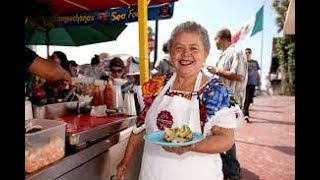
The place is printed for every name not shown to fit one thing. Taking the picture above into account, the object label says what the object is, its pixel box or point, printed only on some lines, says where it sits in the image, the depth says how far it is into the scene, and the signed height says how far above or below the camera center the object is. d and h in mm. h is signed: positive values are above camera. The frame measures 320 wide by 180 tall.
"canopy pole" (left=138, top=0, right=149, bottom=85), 2877 +404
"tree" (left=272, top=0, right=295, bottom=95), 22094 +2392
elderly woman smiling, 1716 -157
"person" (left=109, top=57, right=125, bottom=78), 4684 +247
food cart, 1712 -359
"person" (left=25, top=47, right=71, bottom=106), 1552 +64
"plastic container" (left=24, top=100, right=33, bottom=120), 1950 -151
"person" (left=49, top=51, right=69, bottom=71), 4861 +432
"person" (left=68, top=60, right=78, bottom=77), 4477 +261
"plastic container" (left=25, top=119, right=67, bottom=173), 1454 -278
